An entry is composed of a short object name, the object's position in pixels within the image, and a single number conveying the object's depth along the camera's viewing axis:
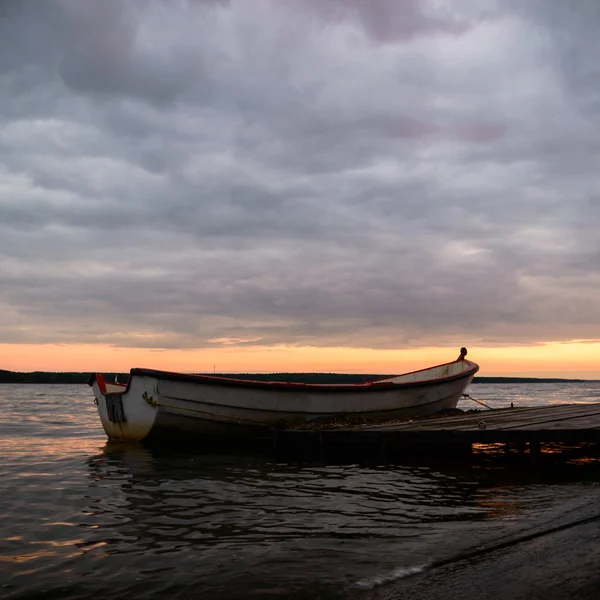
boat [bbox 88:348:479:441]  15.83
